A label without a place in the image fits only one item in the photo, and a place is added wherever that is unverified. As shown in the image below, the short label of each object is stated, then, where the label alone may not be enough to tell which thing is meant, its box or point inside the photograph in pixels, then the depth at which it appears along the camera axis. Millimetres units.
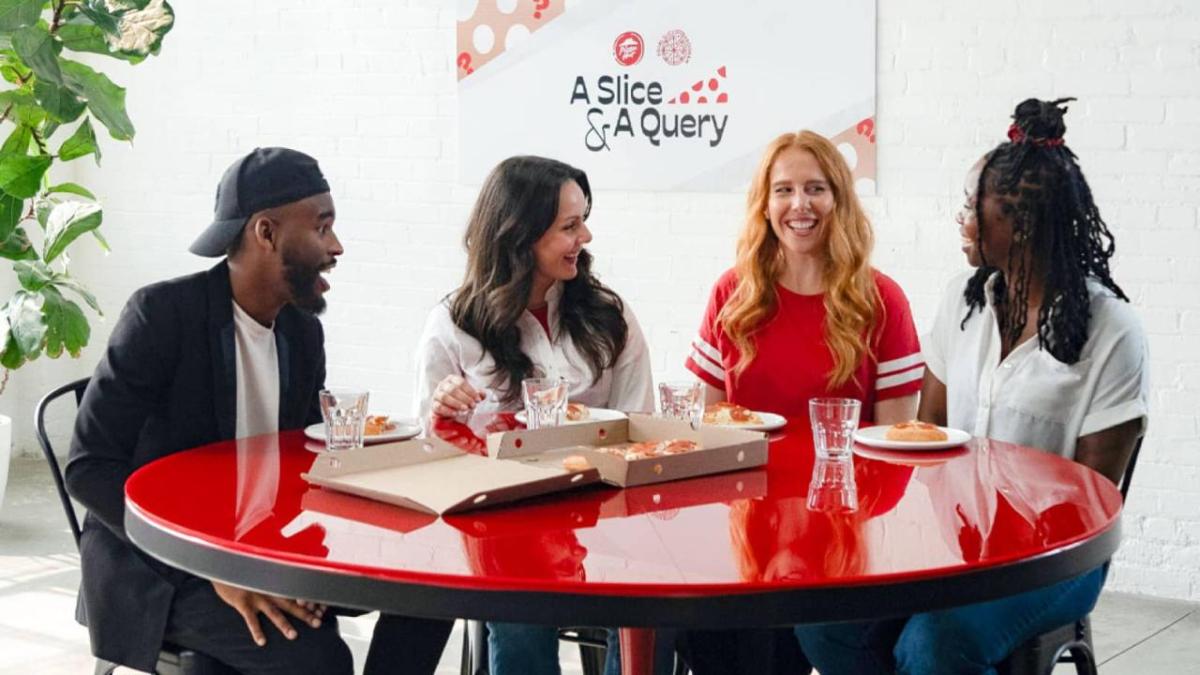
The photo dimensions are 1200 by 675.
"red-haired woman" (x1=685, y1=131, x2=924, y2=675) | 3352
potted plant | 3256
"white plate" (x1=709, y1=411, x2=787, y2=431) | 2881
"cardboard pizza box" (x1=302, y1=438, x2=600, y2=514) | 2189
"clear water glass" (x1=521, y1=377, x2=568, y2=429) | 2715
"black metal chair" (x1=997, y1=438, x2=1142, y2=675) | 2480
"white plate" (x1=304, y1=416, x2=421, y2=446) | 2754
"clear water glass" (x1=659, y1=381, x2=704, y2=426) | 2648
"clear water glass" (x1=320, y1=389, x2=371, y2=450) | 2541
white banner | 4801
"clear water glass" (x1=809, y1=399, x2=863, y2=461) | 2438
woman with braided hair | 2746
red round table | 1805
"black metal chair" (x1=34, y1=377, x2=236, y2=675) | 2521
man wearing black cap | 2516
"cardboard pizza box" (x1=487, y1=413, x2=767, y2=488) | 2357
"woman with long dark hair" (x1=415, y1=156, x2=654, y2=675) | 3367
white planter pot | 5184
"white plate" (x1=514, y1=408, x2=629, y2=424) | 2930
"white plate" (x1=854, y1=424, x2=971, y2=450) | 2658
